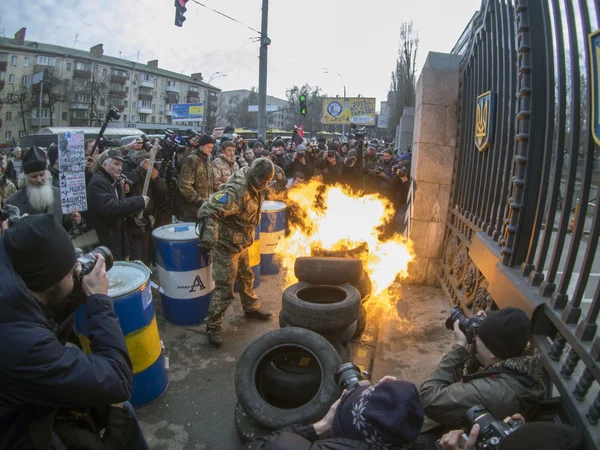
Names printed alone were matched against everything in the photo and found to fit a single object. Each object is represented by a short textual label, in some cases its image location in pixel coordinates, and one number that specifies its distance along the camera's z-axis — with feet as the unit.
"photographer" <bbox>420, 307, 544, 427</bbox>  7.13
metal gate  6.50
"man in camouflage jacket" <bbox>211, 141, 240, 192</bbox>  24.75
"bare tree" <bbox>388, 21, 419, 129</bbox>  127.75
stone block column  19.74
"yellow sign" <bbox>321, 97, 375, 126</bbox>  107.65
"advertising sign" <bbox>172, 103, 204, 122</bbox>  63.44
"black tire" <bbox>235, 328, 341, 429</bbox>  9.82
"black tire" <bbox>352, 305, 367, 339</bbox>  15.99
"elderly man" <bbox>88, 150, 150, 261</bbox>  16.03
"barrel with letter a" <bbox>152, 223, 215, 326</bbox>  15.62
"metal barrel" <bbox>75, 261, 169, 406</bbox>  10.61
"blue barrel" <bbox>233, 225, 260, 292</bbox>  20.38
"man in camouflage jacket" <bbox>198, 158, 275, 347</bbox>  15.57
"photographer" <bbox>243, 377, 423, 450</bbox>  5.26
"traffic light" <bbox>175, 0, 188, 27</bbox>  37.06
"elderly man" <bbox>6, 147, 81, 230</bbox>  14.15
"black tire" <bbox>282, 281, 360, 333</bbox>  13.35
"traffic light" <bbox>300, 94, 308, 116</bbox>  63.26
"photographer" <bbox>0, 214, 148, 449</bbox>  4.91
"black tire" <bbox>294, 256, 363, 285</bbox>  15.62
